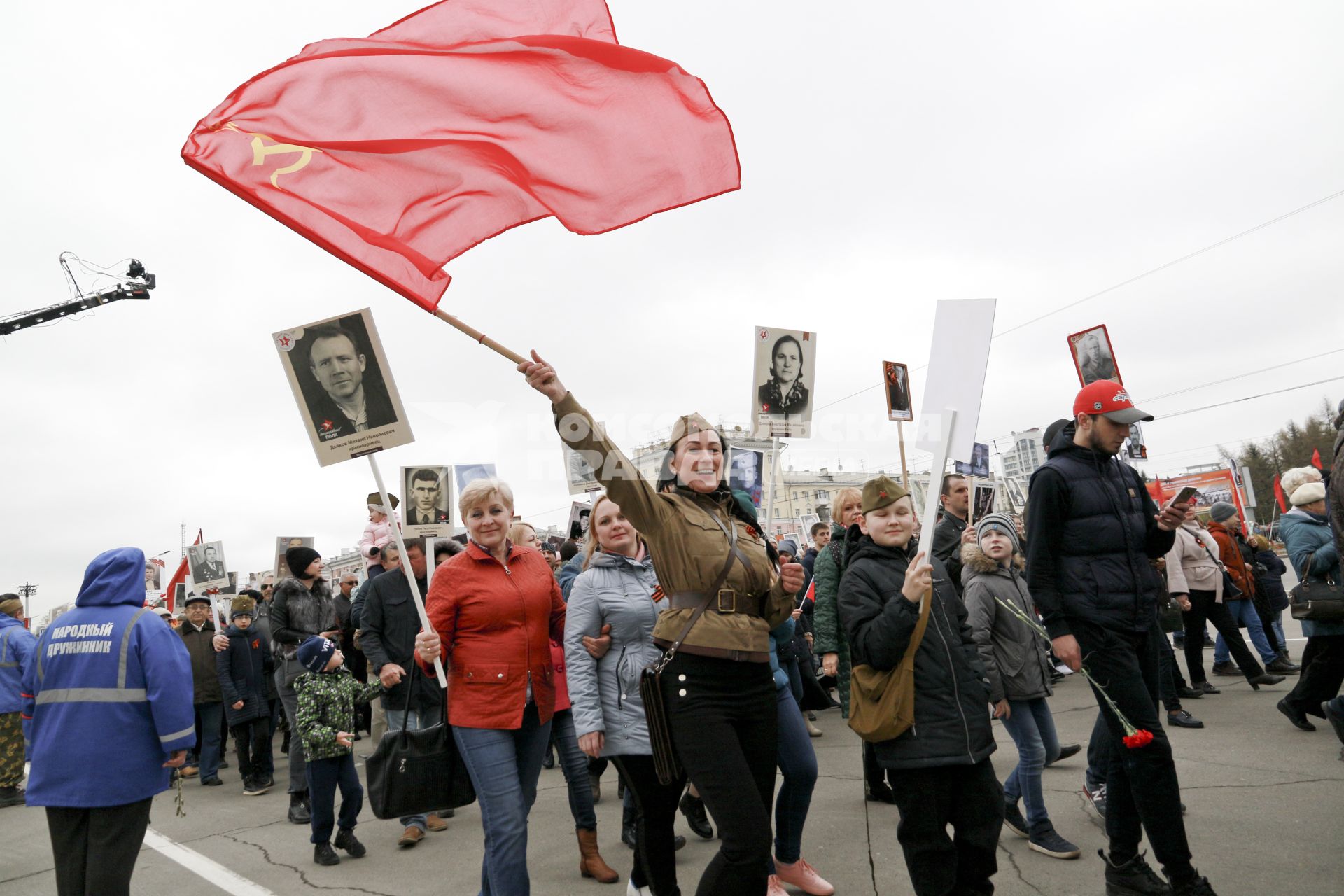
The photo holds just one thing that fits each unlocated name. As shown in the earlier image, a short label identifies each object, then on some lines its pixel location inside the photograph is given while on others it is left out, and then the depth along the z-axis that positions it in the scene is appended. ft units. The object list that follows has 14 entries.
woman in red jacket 12.97
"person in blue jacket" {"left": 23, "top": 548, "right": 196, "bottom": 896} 13.21
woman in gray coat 12.18
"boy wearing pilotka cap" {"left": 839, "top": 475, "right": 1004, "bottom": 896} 11.08
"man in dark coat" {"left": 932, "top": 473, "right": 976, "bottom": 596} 18.95
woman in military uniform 10.02
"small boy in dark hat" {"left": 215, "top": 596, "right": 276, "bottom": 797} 30.30
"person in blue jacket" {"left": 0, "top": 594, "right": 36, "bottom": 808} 27.89
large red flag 12.42
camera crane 112.06
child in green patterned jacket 19.51
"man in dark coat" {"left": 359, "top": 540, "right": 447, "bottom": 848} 20.88
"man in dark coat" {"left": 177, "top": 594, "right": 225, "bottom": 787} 32.27
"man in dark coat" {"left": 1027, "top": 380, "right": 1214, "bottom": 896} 12.52
